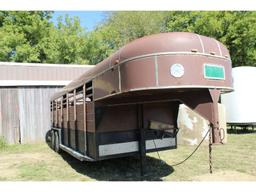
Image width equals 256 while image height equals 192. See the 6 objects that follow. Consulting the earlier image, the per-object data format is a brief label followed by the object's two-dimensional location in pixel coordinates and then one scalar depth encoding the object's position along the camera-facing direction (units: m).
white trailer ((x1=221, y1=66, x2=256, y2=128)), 8.68
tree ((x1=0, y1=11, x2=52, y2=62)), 16.40
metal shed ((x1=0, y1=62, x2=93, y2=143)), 8.40
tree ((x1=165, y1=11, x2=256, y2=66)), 14.09
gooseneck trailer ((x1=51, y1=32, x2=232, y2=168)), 2.85
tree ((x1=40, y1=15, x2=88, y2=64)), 17.59
